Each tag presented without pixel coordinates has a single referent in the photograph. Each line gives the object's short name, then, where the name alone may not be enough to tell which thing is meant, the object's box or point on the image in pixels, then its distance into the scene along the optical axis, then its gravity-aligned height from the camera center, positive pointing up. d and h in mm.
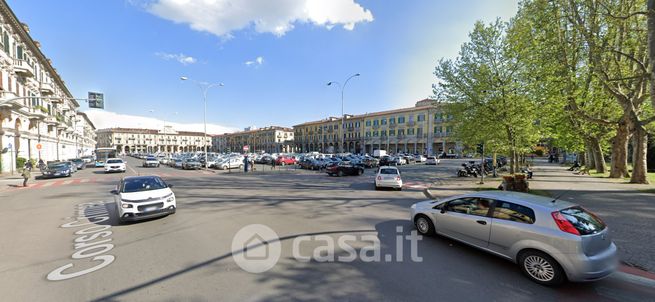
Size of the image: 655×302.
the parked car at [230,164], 30094 -1566
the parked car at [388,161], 34616 -1712
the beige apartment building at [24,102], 23625 +5963
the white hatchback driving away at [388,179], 13539 -1622
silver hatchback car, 3697 -1441
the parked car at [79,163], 30384 -1403
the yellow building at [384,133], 61250 +4703
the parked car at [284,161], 38719 -1664
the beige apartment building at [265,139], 101062 +4958
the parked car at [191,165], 30147 -1659
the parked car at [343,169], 21766 -1743
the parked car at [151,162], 33688 -1414
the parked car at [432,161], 37644 -1858
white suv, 6945 -1357
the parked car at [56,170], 20000 -1456
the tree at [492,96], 14828 +3225
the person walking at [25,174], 15020 -1270
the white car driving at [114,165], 24062 -1298
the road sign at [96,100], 16734 +3469
